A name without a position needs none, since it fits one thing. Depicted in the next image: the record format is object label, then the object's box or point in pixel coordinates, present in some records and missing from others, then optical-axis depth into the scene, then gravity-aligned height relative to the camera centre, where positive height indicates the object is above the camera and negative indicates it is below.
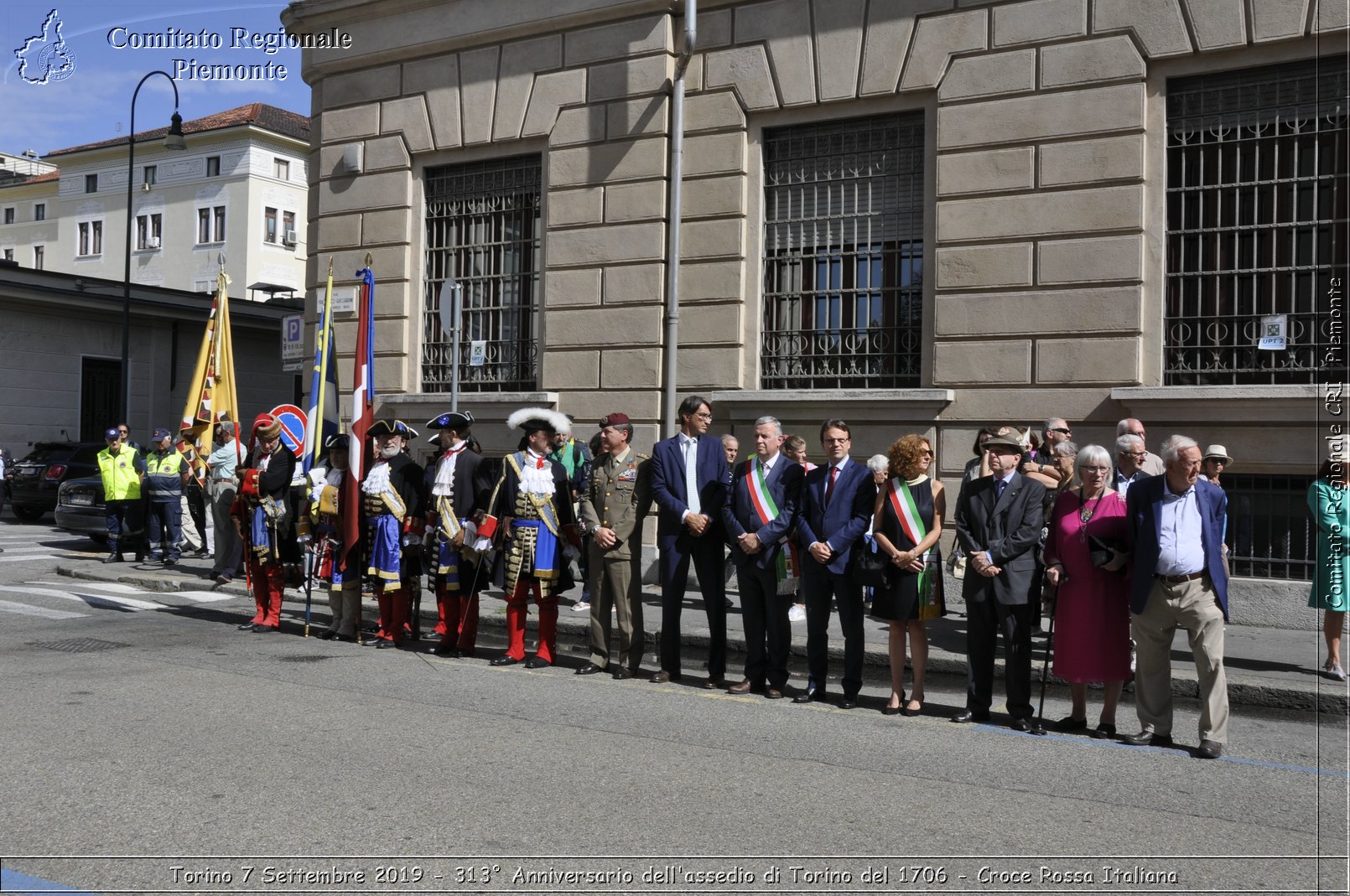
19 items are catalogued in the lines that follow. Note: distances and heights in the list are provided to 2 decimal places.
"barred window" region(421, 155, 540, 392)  16.66 +2.64
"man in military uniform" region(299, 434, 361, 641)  11.27 -0.65
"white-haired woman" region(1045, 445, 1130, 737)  7.76 -0.75
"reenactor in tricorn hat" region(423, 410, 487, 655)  10.37 -0.51
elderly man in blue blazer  7.34 -0.61
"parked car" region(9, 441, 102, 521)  25.06 -0.26
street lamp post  27.06 +3.61
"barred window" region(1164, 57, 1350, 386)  11.76 +2.47
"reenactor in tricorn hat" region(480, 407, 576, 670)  9.96 -0.46
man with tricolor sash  9.03 -0.56
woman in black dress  8.38 -0.51
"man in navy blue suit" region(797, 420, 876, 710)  8.68 -0.48
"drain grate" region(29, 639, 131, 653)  10.19 -1.50
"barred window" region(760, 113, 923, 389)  14.02 +2.43
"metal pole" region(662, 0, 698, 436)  14.76 +2.41
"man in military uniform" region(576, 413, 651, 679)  9.67 -0.54
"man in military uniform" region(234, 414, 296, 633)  11.74 -0.55
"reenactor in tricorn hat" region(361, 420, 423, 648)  10.74 -0.46
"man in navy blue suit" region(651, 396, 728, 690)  9.42 -0.35
